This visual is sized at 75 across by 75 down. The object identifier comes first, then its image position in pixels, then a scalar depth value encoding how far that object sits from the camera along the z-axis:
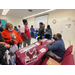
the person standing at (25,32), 1.36
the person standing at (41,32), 2.26
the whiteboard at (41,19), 4.81
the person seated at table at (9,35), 1.00
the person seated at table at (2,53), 0.57
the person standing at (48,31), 3.00
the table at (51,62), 0.86
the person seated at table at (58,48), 1.09
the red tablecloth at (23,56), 0.71
